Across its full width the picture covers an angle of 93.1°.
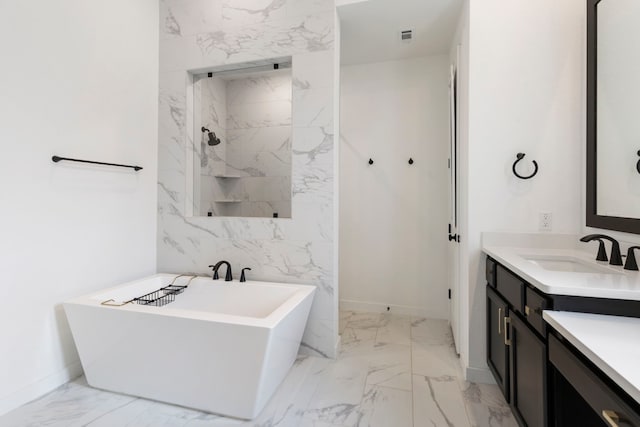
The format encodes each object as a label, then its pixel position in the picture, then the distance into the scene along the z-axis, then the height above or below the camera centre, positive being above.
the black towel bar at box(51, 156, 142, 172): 1.95 +0.34
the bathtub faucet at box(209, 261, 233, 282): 2.46 -0.51
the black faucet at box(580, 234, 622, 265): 1.42 -0.17
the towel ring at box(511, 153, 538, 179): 1.88 +0.27
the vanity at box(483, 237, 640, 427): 0.78 -0.39
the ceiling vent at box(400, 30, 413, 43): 2.66 +1.57
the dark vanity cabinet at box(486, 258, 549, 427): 1.23 -0.64
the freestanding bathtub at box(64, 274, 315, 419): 1.60 -0.81
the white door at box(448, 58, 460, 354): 2.40 +0.11
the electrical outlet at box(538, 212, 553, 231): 1.88 -0.06
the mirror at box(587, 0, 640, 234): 1.45 +0.50
